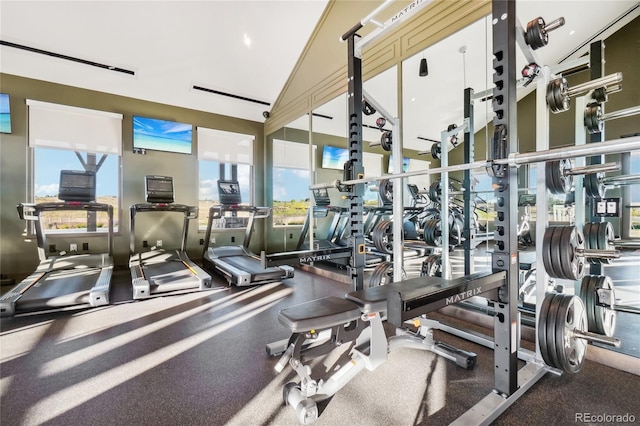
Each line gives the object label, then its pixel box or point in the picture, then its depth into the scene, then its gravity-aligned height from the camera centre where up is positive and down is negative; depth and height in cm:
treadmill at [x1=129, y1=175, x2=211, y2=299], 369 -80
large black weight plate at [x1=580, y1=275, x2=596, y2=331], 208 -61
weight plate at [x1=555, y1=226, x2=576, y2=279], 175 -25
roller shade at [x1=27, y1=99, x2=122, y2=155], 483 +151
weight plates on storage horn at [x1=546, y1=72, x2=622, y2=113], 187 +80
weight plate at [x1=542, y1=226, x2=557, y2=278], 182 -24
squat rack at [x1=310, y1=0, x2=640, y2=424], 148 +7
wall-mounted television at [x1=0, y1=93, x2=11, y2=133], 459 +159
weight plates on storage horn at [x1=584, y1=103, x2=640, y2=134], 209 +71
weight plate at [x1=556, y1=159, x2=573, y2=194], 193 +25
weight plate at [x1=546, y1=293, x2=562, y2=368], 166 -70
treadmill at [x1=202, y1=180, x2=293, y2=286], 427 -80
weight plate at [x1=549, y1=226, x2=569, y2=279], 178 -25
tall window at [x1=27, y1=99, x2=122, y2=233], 488 +109
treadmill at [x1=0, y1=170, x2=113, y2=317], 304 -81
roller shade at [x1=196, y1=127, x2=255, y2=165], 628 +152
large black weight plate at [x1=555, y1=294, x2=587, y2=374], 164 -70
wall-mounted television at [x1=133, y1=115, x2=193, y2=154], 560 +157
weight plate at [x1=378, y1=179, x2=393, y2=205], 306 +25
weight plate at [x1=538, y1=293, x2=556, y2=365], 169 -68
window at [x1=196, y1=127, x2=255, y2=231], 631 +113
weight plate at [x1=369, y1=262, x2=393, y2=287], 267 -57
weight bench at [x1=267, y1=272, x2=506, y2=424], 131 -52
